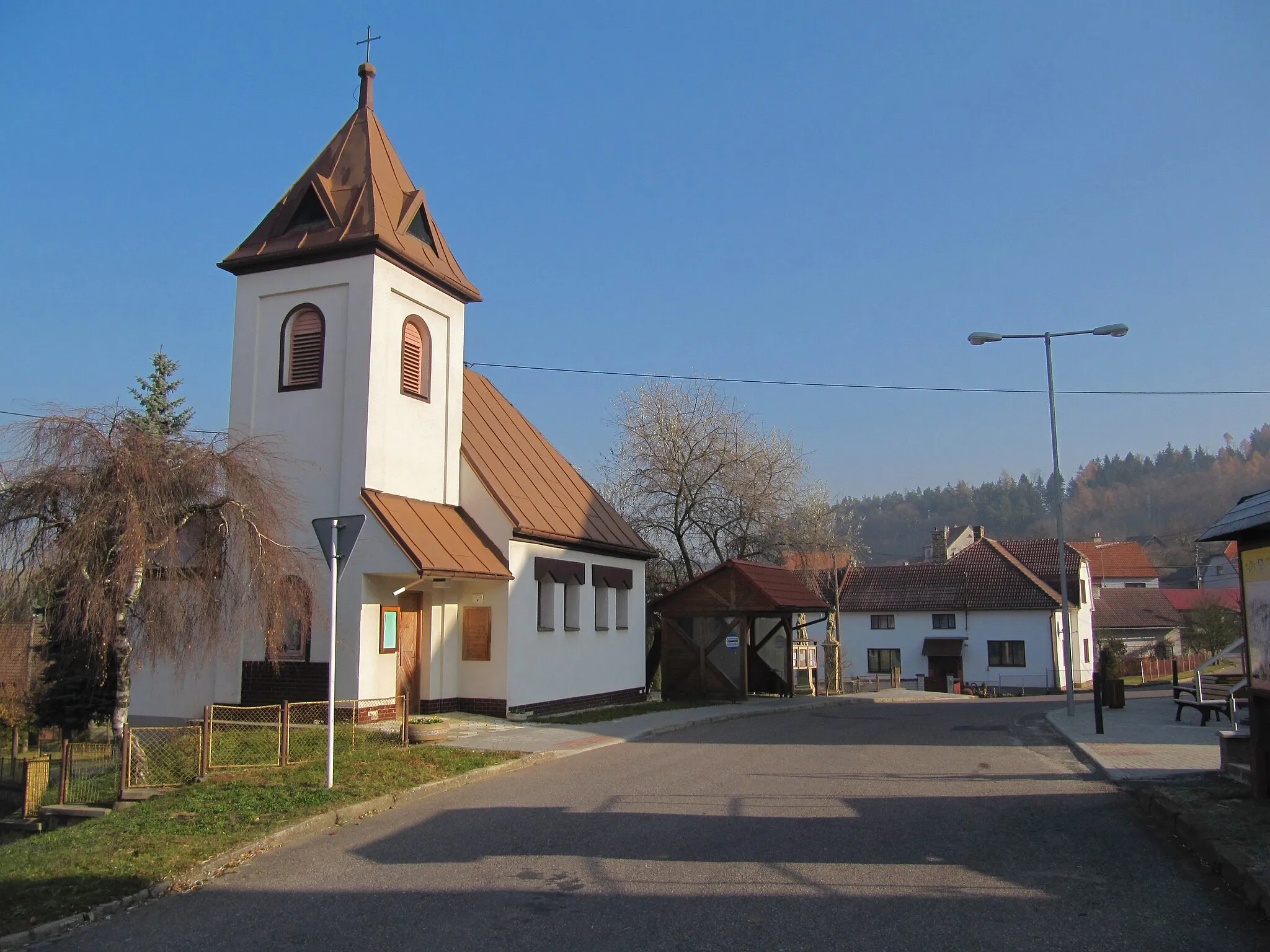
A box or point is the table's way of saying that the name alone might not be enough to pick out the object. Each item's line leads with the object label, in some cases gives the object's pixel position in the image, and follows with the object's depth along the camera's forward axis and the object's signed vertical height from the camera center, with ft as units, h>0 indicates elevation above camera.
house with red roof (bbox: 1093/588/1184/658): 227.20 -0.93
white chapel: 61.57 +9.91
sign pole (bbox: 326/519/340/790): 37.32 -2.45
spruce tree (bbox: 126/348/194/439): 101.24 +22.34
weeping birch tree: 41.24 +3.34
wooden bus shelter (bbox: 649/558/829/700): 92.27 -0.36
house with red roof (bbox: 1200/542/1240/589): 343.67 +14.79
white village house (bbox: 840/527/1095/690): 178.91 -0.09
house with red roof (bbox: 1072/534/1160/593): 332.80 +16.08
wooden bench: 61.16 -4.97
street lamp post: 76.33 +19.71
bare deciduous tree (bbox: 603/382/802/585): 117.08 +14.60
